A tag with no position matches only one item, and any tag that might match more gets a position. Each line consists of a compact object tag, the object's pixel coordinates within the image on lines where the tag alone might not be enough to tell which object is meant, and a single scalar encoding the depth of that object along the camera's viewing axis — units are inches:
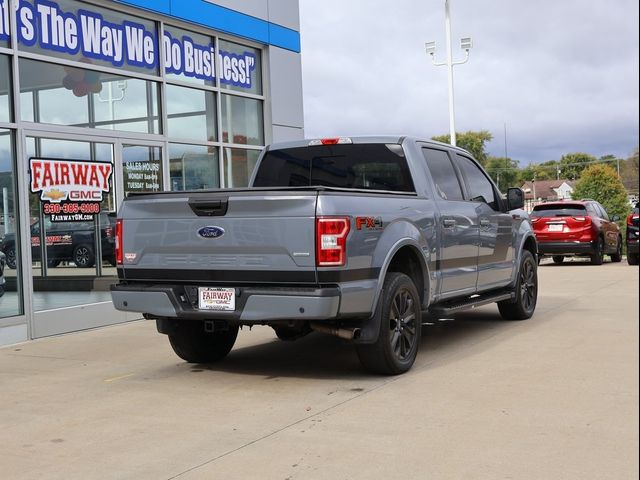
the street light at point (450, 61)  901.8
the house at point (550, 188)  3703.2
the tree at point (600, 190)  1192.8
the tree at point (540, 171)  3513.8
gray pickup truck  227.1
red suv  717.9
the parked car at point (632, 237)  673.6
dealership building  357.1
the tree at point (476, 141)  3627.0
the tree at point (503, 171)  3164.4
